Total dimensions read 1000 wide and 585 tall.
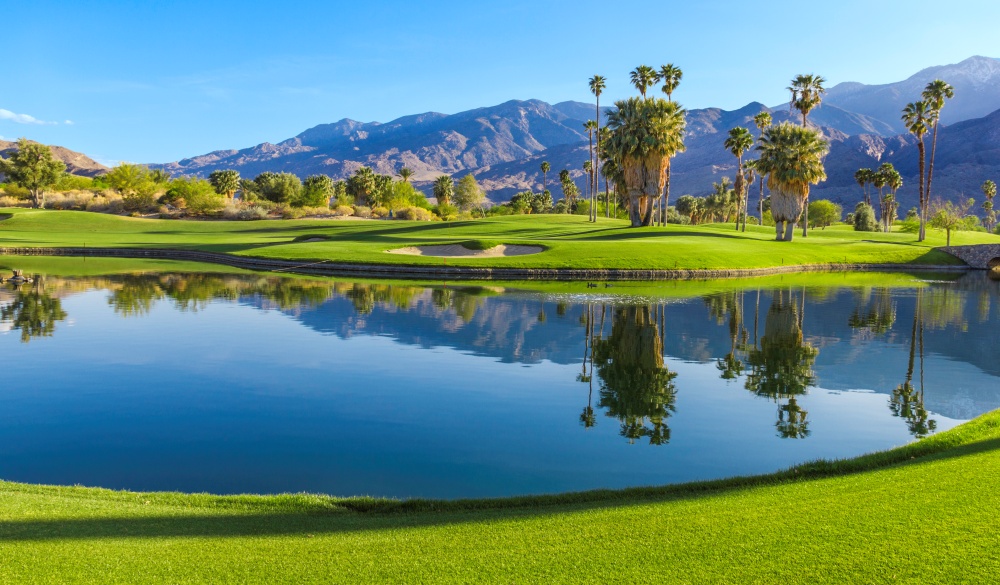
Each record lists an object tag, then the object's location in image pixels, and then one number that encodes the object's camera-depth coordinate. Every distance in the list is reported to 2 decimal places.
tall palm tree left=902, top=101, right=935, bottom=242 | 82.12
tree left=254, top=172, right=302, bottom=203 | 147.25
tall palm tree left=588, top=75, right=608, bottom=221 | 100.62
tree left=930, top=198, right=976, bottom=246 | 88.38
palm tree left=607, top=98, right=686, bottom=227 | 78.81
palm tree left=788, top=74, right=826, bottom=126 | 86.69
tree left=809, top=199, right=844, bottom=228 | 157.88
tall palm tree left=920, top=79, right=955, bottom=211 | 80.71
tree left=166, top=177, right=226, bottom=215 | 126.06
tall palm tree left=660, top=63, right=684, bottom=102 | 91.75
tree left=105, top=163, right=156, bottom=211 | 129.69
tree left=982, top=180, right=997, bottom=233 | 130.38
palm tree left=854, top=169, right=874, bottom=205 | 127.19
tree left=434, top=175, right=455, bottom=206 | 156.00
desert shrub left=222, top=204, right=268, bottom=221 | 122.62
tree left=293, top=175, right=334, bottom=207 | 143.59
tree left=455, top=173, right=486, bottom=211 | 172.88
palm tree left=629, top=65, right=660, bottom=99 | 90.81
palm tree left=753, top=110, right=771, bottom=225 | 95.92
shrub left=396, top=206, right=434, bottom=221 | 136.12
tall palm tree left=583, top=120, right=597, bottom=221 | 98.85
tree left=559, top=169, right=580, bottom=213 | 145.62
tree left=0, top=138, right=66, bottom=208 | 125.88
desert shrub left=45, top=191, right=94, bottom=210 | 126.94
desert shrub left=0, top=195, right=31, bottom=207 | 128.66
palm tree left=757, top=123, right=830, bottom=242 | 76.44
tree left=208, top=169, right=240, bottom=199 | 150.75
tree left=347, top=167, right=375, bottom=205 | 148.25
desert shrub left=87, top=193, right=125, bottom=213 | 128.38
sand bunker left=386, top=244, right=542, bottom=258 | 64.56
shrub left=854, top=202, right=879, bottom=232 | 124.38
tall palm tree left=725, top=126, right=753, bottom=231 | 95.92
